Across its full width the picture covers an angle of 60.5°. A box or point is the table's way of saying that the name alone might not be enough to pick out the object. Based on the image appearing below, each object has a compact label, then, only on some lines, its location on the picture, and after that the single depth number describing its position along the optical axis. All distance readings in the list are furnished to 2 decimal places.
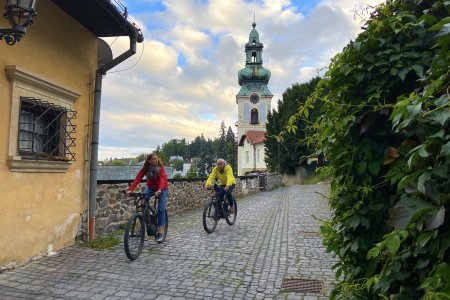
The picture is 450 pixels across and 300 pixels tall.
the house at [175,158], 130.73
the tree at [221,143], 114.38
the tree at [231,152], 104.19
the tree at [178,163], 108.06
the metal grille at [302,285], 5.05
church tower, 69.69
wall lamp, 4.35
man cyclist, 9.83
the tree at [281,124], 45.74
